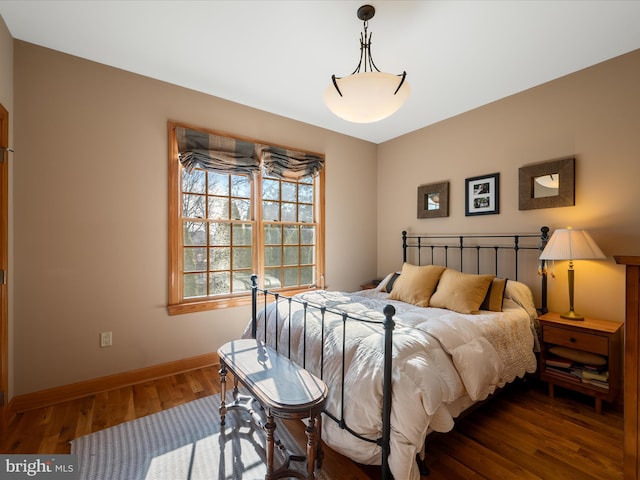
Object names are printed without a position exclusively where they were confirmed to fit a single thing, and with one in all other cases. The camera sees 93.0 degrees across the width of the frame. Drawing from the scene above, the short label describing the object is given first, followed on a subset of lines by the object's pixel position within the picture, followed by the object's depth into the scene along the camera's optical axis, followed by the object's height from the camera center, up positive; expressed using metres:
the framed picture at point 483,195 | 3.12 +0.47
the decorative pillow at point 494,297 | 2.53 -0.49
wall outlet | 2.50 -0.84
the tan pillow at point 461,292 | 2.49 -0.46
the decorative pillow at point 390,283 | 3.32 -0.49
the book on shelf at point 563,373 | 2.29 -1.04
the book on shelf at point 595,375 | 2.17 -0.99
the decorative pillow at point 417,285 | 2.80 -0.45
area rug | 1.61 -1.24
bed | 1.45 -0.65
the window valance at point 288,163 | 3.33 +0.87
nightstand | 2.15 -0.88
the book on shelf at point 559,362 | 2.34 -0.97
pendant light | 1.66 +0.82
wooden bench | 1.41 -0.76
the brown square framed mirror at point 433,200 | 3.55 +0.47
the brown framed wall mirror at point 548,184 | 2.62 +0.49
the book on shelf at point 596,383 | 2.16 -1.04
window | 2.88 +0.14
